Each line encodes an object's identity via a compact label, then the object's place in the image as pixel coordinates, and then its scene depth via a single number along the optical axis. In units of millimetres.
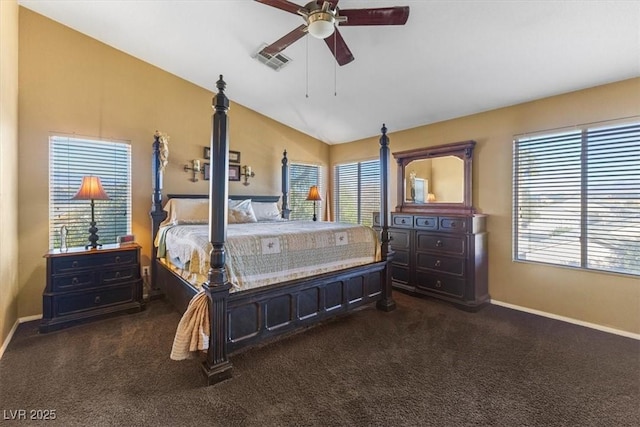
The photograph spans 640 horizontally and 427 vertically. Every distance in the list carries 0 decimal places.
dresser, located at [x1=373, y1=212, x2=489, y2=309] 3494
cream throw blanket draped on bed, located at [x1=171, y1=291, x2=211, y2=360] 2006
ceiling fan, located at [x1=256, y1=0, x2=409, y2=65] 1940
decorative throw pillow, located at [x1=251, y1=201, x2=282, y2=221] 4521
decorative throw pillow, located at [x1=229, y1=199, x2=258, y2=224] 4044
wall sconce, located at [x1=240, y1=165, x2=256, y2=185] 4762
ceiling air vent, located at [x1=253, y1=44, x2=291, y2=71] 3234
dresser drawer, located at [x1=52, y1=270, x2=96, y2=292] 2889
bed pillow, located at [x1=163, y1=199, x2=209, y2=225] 3713
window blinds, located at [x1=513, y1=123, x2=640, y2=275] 2816
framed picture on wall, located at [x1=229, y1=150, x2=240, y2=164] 4586
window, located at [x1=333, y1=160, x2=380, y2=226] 5258
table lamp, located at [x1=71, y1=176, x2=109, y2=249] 3061
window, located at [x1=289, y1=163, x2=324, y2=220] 5500
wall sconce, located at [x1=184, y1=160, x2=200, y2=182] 4215
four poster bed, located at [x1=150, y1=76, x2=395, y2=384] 2098
